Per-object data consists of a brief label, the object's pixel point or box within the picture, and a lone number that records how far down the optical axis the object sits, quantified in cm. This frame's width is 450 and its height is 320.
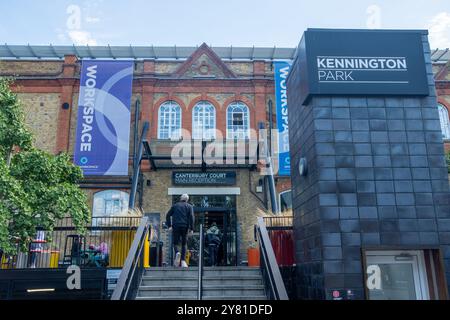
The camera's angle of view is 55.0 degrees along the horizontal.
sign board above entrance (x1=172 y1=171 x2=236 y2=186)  1622
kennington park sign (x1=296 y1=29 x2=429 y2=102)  639
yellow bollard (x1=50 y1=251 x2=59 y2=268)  1052
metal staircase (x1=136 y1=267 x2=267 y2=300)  674
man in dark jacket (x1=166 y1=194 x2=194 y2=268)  838
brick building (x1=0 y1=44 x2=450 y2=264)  1617
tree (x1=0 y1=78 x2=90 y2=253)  921
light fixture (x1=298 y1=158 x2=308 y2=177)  673
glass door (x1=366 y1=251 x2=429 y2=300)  588
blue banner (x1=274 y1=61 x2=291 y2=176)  1650
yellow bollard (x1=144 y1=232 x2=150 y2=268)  857
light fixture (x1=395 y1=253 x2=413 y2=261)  602
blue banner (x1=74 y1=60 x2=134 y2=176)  1614
